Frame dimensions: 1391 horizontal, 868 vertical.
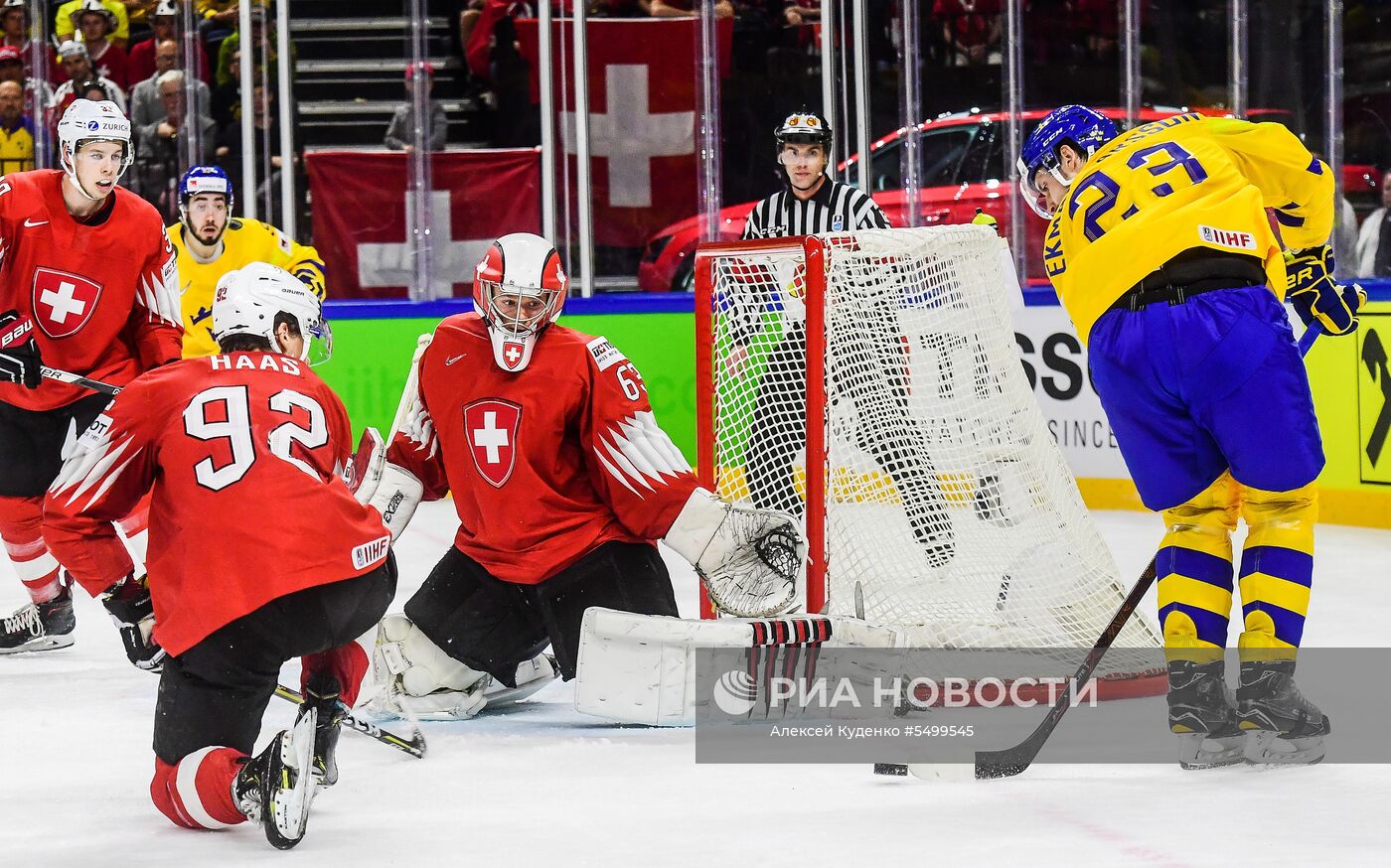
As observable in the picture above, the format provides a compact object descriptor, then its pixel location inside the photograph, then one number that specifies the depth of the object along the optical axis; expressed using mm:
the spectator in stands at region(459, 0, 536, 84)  17016
